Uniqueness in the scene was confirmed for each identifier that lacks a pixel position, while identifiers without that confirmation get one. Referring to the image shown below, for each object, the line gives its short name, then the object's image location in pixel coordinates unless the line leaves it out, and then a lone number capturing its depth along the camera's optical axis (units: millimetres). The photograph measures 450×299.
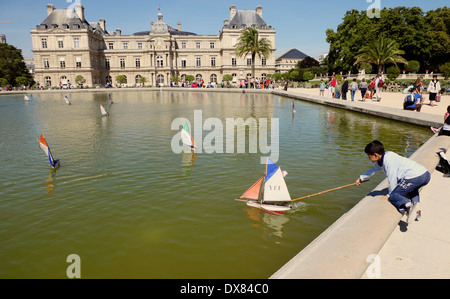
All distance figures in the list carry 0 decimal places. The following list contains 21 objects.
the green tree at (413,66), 47625
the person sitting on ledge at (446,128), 8352
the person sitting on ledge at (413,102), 16547
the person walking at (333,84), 26266
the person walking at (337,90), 25219
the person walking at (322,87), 29434
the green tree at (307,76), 59309
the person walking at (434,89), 17359
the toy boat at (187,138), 10359
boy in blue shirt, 4562
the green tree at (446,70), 40672
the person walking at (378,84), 23344
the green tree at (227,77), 68375
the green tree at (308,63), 91188
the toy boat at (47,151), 8441
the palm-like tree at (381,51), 39656
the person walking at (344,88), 24312
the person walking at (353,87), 23938
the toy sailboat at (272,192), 5688
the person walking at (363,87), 22653
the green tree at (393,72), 40728
